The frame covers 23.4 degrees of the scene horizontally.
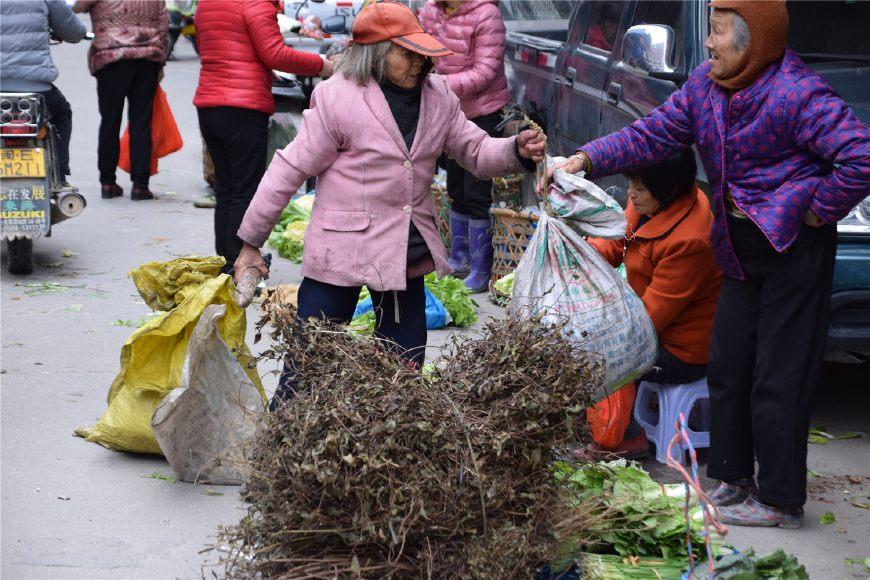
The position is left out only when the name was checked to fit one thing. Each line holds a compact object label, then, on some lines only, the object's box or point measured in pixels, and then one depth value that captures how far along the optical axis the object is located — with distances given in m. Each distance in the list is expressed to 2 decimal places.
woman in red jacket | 12.87
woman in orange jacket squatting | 8.46
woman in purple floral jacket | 7.13
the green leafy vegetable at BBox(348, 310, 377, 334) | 10.81
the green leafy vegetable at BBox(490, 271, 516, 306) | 13.15
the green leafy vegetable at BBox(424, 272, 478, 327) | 12.74
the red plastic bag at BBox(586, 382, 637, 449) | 8.67
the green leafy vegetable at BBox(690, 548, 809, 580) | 6.19
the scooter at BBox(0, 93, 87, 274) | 13.95
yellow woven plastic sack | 8.48
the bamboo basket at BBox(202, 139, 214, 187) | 19.76
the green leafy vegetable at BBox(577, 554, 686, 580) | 6.24
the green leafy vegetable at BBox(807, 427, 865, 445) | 9.67
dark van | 8.67
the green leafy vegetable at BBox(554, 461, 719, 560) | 6.65
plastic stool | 8.86
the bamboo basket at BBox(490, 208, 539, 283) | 13.14
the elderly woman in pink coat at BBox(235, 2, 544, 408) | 7.79
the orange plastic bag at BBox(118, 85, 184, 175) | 19.24
